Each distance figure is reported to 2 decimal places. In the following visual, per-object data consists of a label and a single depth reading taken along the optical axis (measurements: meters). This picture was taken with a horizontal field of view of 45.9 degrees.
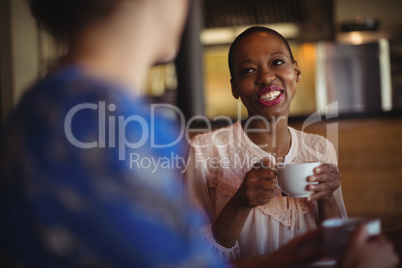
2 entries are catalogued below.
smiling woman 0.97
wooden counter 1.82
